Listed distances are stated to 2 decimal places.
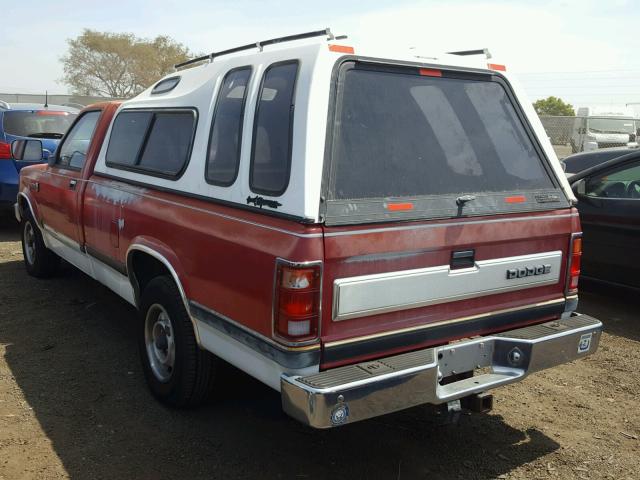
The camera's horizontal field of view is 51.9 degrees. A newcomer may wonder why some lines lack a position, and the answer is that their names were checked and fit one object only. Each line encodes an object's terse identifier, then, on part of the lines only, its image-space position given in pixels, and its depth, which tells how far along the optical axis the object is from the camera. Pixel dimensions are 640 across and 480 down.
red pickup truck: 2.74
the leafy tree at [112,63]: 51.41
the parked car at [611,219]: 5.55
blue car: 8.64
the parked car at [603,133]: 18.91
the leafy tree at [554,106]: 50.59
